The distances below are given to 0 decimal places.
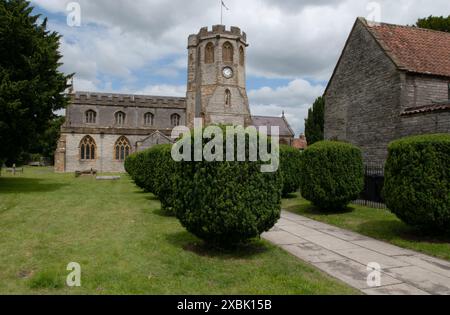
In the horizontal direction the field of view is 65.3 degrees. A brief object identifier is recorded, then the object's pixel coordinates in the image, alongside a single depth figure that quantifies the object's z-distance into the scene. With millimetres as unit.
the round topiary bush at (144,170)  15428
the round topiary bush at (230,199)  6523
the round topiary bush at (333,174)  12430
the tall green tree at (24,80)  16625
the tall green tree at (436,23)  28141
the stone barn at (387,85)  16062
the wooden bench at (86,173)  33116
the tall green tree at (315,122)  49956
